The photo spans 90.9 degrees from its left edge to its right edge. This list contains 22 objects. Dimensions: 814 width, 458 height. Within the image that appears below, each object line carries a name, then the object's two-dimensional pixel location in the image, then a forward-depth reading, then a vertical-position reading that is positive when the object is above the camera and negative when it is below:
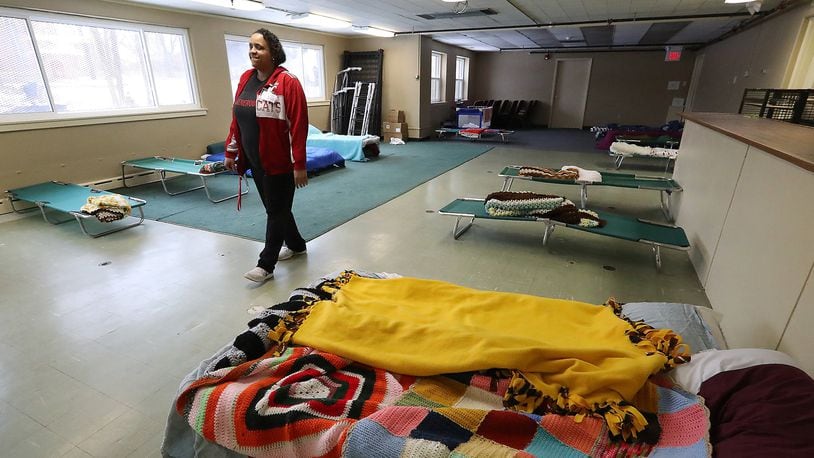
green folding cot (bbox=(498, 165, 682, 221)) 3.99 -0.92
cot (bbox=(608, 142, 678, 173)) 5.89 -0.88
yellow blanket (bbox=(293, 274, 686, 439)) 1.21 -0.86
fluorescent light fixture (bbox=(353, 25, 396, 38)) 7.78 +1.11
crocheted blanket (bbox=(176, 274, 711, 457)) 1.08 -0.91
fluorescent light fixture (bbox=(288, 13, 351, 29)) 6.48 +1.10
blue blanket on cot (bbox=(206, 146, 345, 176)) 6.01 -1.03
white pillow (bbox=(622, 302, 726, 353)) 1.56 -0.90
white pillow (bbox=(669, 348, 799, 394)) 1.22 -0.80
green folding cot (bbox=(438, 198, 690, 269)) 2.92 -1.03
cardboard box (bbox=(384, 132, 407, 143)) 9.58 -1.07
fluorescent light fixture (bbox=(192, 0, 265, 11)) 5.13 +1.05
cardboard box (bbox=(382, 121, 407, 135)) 9.54 -0.88
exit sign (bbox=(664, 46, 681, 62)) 10.45 +0.89
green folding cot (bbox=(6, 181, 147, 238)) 3.76 -1.06
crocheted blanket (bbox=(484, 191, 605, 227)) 3.22 -0.94
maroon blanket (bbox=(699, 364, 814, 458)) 0.91 -0.76
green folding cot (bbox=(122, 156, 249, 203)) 4.85 -0.94
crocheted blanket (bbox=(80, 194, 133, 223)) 3.61 -1.05
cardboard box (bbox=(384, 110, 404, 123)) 9.64 -0.63
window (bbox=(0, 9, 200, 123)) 4.35 +0.22
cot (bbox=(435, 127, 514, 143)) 9.27 -0.98
